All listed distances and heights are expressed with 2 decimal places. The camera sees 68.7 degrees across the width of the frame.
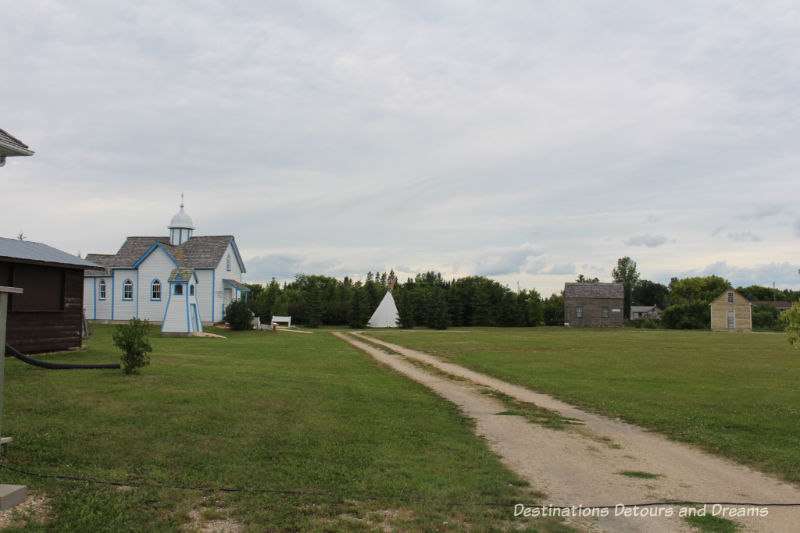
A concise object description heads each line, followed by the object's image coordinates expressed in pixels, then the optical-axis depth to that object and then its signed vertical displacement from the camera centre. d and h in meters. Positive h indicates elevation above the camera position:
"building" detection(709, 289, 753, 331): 65.81 -0.69
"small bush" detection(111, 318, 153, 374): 13.86 -1.00
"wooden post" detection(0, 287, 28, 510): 5.31 -1.74
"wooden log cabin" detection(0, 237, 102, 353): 17.72 +0.22
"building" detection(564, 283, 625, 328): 75.06 -0.08
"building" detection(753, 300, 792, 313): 104.54 +0.23
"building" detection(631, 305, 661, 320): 112.68 -1.22
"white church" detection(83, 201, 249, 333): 43.81 +1.84
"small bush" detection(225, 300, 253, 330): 41.53 -0.74
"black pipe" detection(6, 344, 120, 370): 9.35 -1.39
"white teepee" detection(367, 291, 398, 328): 61.09 -1.11
